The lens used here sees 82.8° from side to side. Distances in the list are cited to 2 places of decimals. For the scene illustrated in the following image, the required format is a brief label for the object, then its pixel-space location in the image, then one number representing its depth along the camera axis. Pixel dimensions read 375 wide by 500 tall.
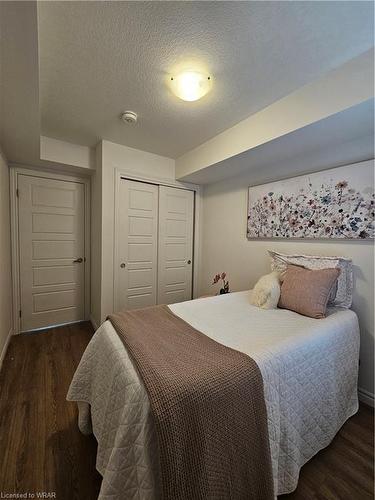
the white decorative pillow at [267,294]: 1.79
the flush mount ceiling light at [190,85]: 1.44
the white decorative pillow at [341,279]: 1.72
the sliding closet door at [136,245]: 2.73
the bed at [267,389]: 0.77
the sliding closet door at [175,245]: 3.11
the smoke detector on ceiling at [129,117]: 1.93
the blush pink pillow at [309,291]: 1.59
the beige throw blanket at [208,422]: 0.74
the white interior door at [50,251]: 2.77
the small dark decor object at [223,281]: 2.70
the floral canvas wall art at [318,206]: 1.70
